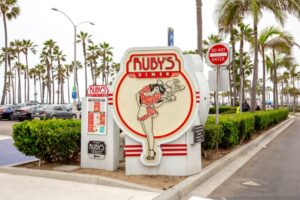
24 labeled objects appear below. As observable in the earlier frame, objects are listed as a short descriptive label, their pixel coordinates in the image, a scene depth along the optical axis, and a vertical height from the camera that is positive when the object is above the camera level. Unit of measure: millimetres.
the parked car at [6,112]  33531 -332
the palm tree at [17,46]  73812 +12402
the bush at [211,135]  9773 -746
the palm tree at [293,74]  70931 +6254
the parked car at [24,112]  31402 -325
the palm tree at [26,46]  74125 +12472
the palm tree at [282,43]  29438 +5104
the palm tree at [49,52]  75250 +11730
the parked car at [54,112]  30625 -317
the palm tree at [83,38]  68625 +12902
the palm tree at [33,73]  105125 +10175
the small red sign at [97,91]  8391 +386
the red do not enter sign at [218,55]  10883 +1539
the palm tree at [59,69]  78425 +10356
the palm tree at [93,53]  75000 +11074
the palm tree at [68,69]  114125 +11971
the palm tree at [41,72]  97638 +9975
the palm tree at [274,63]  41875 +5218
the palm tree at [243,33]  37125 +7530
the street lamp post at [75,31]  33662 +7130
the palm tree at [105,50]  74438 +11448
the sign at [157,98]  8016 +200
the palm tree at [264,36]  29288 +5730
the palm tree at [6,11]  47781 +12780
